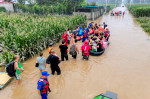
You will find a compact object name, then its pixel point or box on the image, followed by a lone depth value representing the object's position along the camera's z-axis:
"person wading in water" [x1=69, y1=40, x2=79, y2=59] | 7.81
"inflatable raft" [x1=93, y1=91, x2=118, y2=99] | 3.69
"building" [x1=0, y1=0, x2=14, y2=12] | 33.13
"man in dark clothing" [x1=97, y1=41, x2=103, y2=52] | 8.64
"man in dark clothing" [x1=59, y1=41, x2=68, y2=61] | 7.38
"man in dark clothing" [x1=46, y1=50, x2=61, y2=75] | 5.93
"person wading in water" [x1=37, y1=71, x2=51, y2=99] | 4.08
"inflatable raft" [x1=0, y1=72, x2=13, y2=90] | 5.64
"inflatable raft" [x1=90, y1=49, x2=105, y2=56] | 8.82
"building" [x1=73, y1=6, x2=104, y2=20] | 25.25
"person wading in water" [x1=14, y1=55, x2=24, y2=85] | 5.23
